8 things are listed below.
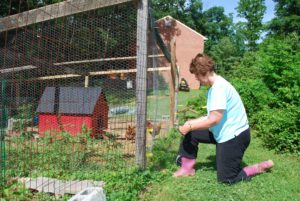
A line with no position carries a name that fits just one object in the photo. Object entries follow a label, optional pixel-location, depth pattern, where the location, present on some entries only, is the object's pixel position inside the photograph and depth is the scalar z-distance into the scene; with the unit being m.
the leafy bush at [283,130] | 5.94
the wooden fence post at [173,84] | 8.09
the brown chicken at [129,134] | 5.96
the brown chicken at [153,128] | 6.39
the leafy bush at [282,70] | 6.95
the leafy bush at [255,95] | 8.14
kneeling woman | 4.04
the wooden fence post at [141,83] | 4.48
